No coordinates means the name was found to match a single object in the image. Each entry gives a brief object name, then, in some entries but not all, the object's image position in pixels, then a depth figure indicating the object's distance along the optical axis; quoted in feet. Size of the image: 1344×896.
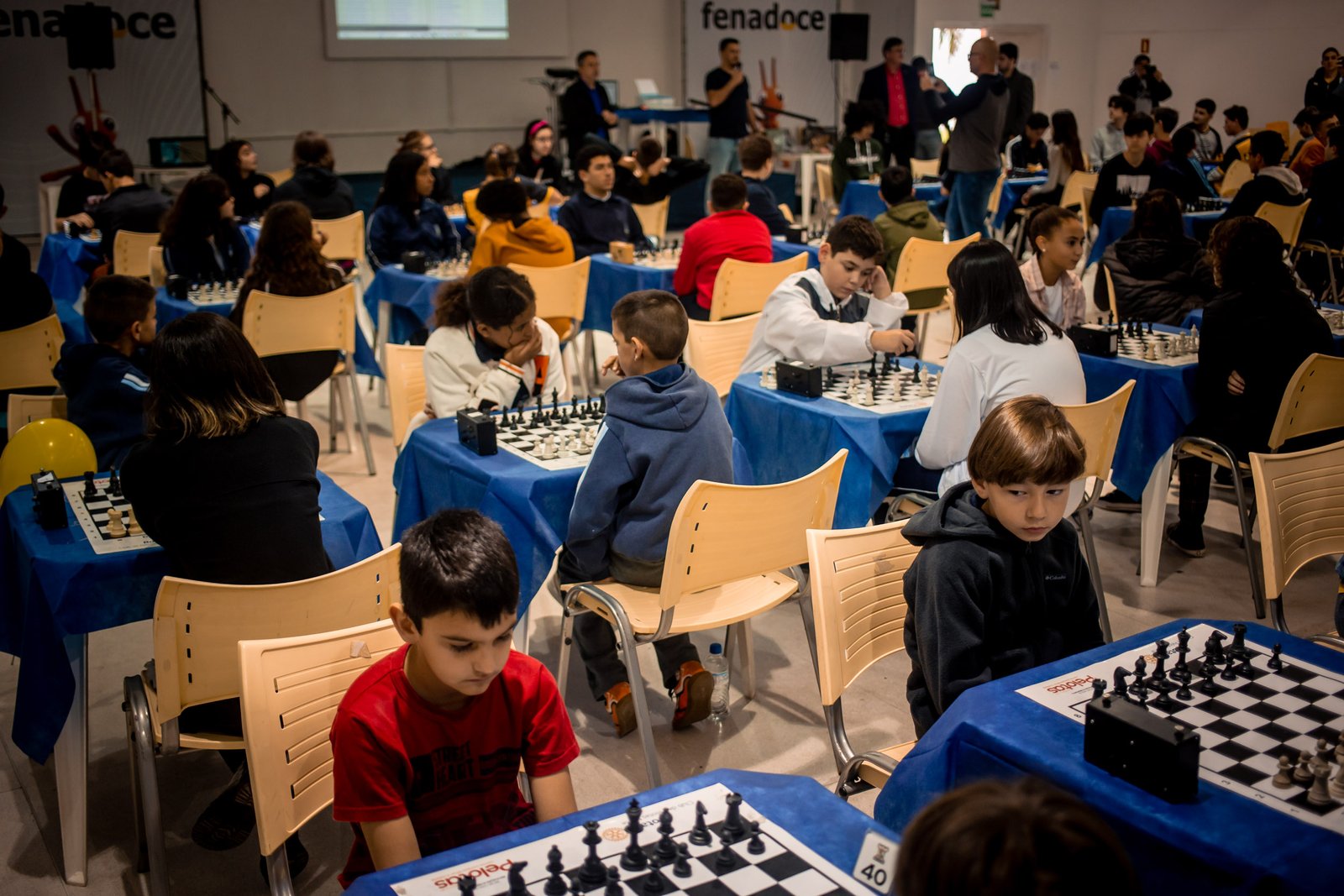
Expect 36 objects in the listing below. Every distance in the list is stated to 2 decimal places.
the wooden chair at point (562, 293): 18.42
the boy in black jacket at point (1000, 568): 7.07
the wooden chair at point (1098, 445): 11.38
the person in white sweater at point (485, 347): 12.00
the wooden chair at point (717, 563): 8.89
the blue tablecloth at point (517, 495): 10.09
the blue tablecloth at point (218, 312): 17.87
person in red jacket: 19.04
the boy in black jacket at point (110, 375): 11.17
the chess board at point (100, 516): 8.67
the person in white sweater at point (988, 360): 10.98
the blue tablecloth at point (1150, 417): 13.71
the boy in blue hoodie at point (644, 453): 9.72
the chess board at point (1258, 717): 5.36
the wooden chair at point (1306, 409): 12.19
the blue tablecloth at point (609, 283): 20.45
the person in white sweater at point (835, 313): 13.30
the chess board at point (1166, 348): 14.26
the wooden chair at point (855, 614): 7.52
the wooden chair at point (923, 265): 20.56
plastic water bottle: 11.03
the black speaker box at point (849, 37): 44.52
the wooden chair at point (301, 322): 16.12
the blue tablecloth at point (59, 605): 8.39
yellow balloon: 10.56
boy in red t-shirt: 5.54
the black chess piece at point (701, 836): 4.97
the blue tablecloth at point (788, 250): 22.39
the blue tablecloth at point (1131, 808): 4.83
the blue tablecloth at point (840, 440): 11.82
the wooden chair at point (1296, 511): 8.93
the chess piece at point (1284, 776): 5.40
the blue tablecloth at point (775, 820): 4.88
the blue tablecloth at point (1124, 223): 27.17
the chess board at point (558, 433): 10.67
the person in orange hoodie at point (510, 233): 18.74
